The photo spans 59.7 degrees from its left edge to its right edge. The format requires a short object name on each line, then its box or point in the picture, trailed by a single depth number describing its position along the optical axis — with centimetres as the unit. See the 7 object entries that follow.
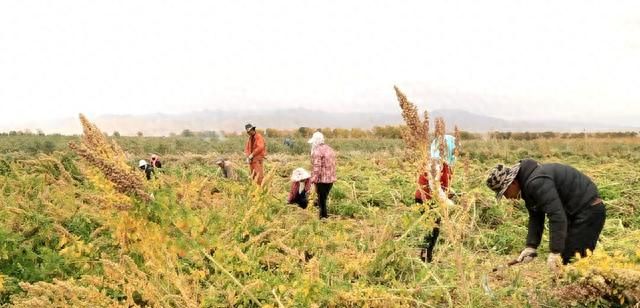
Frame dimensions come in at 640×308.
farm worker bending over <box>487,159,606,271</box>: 407
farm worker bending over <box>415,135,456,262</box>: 568
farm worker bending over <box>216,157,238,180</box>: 1151
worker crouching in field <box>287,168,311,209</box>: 929
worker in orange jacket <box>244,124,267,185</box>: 1045
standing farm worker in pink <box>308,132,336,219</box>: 838
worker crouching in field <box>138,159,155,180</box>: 959
